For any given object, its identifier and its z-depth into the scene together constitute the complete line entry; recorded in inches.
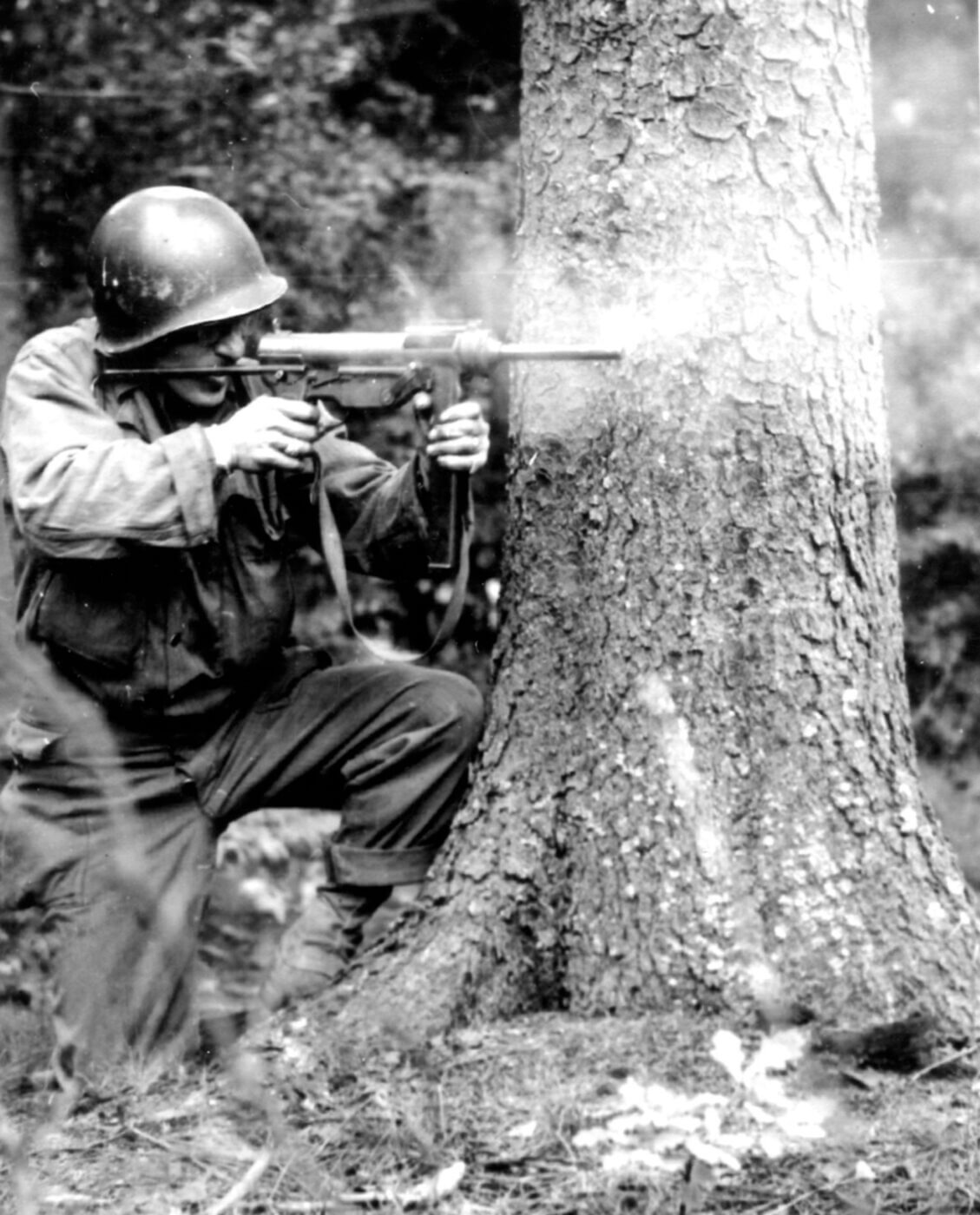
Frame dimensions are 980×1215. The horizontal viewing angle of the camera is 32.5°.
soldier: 152.6
